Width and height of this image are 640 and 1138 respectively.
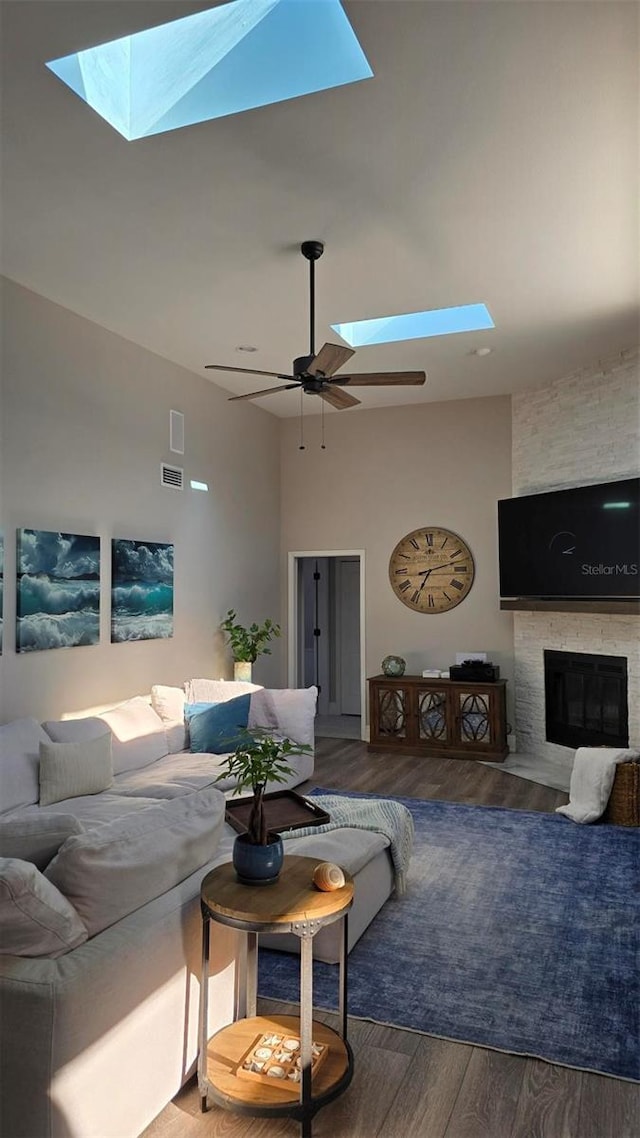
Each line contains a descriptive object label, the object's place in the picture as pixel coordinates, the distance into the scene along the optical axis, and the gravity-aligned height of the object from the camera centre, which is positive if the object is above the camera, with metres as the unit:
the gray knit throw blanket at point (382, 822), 3.53 -1.14
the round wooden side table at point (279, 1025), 1.98 -1.28
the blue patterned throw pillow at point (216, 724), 5.07 -0.91
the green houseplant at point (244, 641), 6.46 -0.41
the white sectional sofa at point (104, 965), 1.68 -0.94
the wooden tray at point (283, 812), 3.66 -1.16
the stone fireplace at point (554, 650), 5.59 -0.49
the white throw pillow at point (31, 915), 1.73 -0.78
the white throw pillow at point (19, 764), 3.63 -0.86
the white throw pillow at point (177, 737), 5.04 -1.00
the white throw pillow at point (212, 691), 5.50 -0.73
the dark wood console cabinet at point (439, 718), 6.43 -1.13
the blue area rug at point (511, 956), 2.55 -1.51
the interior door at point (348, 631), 9.30 -0.47
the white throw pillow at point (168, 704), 5.18 -0.78
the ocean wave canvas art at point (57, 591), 4.24 +0.03
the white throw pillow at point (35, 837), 1.98 -0.66
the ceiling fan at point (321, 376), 3.71 +1.15
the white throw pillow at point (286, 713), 5.52 -0.90
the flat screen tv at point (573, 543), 5.37 +0.41
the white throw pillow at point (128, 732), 4.17 -0.84
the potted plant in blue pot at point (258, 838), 2.16 -0.74
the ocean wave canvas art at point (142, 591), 5.11 +0.03
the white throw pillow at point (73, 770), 3.80 -0.94
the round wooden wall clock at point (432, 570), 7.12 +0.24
